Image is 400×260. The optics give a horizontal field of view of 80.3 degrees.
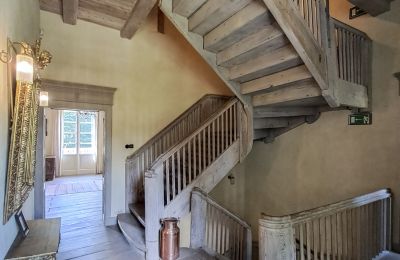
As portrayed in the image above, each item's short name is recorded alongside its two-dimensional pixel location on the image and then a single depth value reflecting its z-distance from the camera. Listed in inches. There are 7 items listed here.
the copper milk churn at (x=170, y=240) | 110.5
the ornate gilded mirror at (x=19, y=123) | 66.6
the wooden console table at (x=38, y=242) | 71.1
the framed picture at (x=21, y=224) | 84.2
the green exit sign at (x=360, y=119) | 129.6
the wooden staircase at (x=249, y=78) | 97.4
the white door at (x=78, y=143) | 342.6
